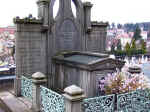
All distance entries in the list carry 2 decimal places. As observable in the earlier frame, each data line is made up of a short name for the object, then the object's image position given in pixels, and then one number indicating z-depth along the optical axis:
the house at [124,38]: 98.91
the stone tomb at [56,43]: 6.16
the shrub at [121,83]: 5.23
